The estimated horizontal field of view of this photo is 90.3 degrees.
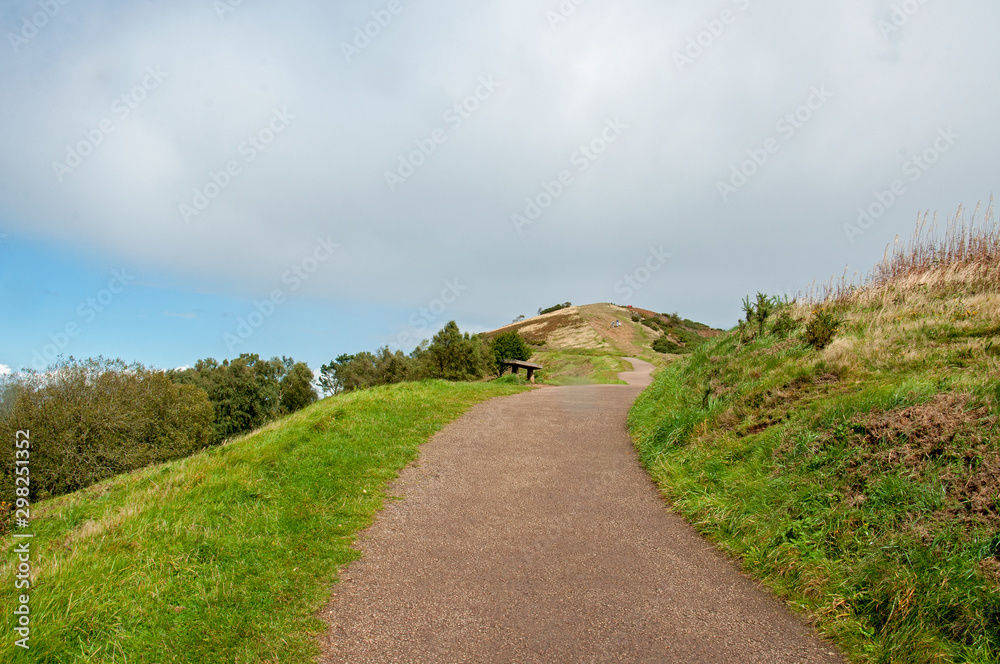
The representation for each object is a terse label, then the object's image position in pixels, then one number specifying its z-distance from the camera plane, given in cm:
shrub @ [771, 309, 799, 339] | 1027
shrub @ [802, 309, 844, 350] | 860
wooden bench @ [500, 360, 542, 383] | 2424
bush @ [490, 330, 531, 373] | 3875
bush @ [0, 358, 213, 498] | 2230
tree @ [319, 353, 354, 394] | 6315
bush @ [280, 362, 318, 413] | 5866
